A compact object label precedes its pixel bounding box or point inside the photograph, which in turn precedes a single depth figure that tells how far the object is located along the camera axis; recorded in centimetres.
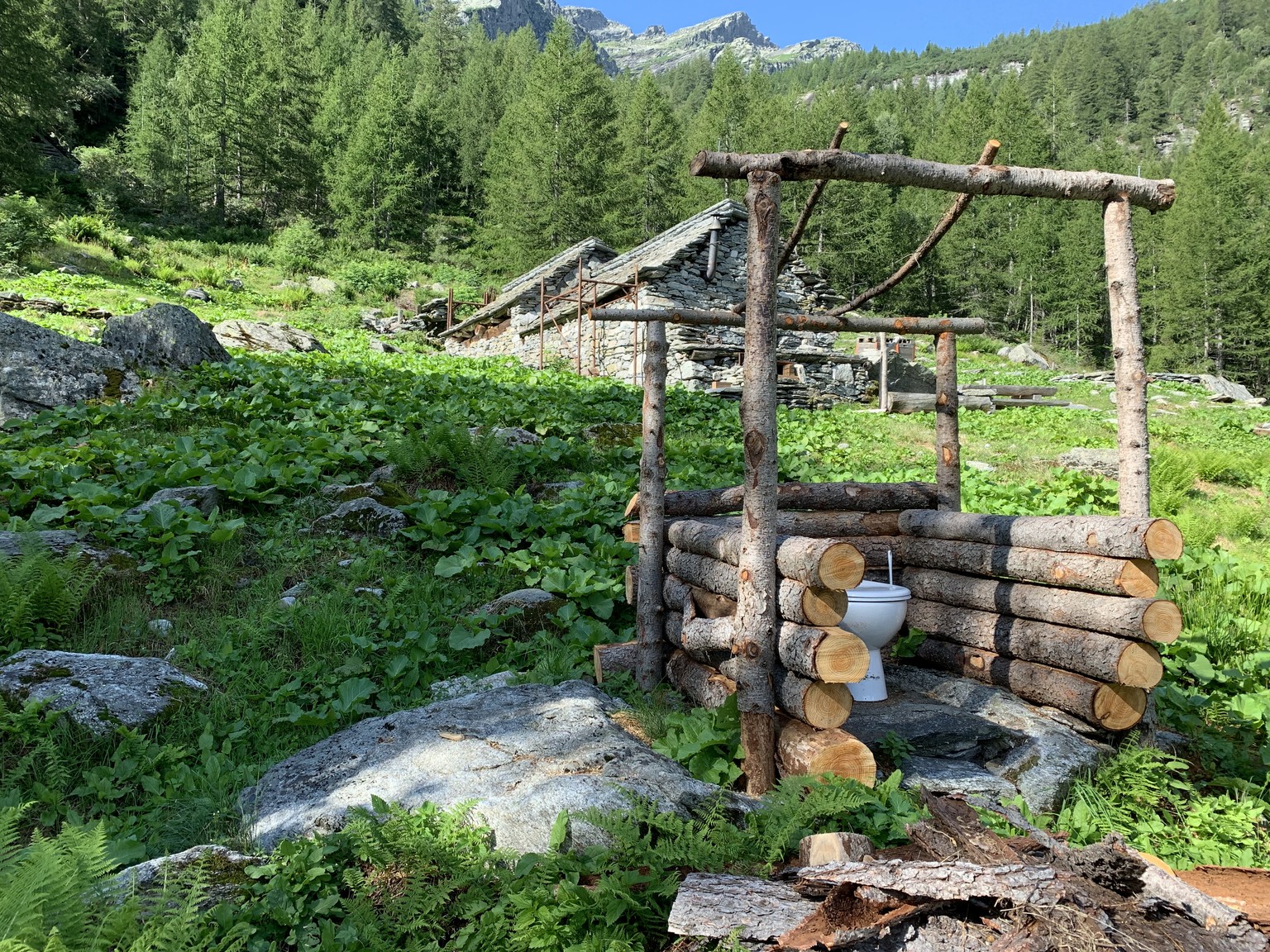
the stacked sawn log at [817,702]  323
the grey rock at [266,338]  1509
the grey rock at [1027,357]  3657
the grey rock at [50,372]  860
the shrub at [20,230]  1939
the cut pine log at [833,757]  311
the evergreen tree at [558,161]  4034
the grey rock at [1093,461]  1040
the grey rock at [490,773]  285
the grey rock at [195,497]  623
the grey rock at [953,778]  332
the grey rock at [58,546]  506
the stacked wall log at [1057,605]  354
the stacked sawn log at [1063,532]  352
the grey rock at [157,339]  1020
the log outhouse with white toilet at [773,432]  338
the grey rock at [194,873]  235
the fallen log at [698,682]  381
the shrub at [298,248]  3488
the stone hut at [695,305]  1803
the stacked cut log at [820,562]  314
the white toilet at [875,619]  393
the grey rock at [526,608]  541
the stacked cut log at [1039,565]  361
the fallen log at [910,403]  1784
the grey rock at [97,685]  381
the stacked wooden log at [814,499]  511
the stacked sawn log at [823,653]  313
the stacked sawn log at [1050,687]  376
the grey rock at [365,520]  648
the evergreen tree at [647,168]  4338
